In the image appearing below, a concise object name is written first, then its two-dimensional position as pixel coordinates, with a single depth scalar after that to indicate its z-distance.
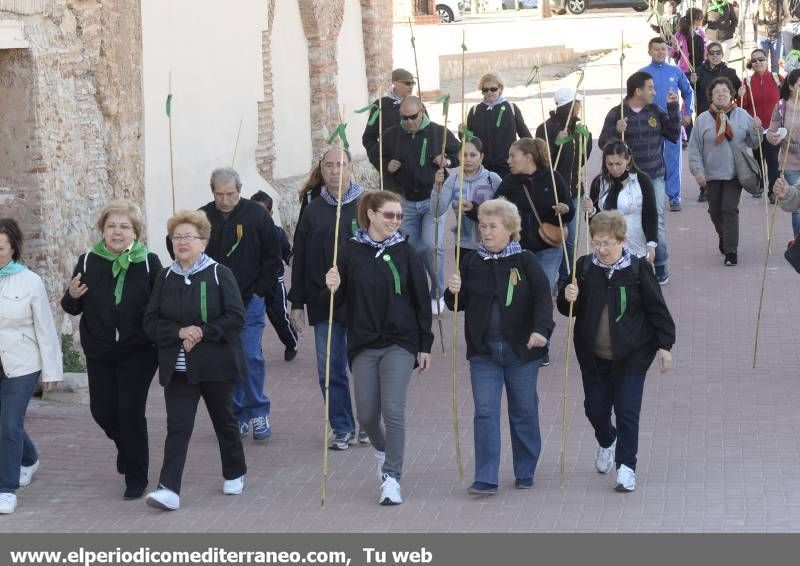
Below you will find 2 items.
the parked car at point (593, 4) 47.42
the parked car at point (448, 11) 47.09
